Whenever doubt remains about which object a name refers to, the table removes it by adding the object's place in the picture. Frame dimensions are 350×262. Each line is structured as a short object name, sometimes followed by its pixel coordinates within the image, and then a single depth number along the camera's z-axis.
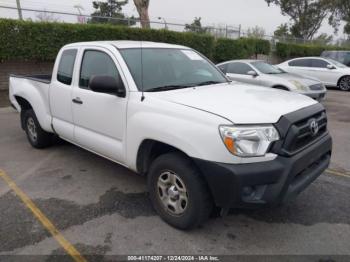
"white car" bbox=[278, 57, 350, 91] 14.20
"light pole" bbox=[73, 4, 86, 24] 14.67
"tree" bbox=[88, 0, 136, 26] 42.98
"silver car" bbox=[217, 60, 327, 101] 9.44
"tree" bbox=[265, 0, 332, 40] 36.62
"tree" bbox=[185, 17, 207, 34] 18.71
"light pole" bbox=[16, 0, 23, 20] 13.22
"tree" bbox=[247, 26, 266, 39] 23.54
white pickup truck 2.86
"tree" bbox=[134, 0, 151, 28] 16.22
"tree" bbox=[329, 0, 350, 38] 37.36
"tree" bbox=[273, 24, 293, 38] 41.51
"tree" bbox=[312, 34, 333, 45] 34.44
